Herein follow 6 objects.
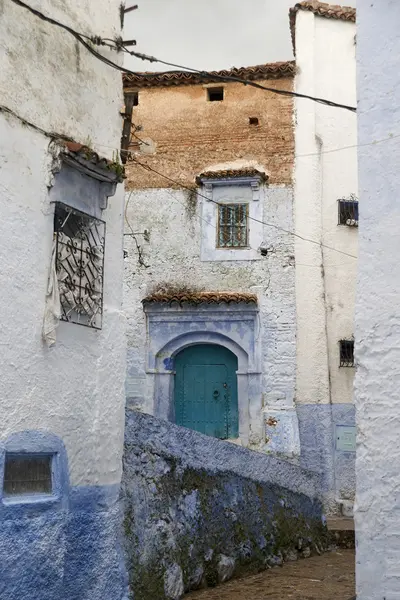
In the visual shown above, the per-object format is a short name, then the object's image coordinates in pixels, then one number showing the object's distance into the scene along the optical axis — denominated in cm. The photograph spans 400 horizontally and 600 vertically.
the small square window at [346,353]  1549
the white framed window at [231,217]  1586
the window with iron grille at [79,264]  735
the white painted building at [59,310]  657
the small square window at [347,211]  1594
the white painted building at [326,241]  1521
